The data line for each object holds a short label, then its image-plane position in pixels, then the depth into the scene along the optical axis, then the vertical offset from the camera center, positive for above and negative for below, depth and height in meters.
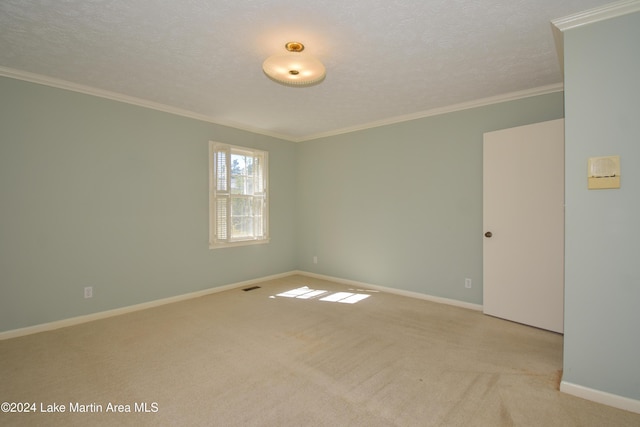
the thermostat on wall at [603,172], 1.95 +0.26
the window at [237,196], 4.50 +0.27
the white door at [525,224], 3.04 -0.13
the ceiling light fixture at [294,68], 2.24 +1.13
